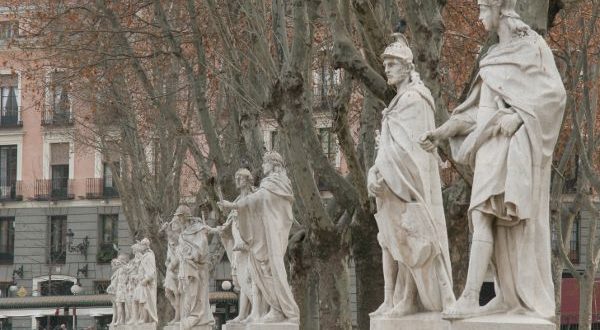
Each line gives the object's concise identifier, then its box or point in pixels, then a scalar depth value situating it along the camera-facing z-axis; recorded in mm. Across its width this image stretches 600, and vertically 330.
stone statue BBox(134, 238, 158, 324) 31938
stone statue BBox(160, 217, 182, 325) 26875
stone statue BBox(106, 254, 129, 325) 34812
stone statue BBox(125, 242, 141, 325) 33062
